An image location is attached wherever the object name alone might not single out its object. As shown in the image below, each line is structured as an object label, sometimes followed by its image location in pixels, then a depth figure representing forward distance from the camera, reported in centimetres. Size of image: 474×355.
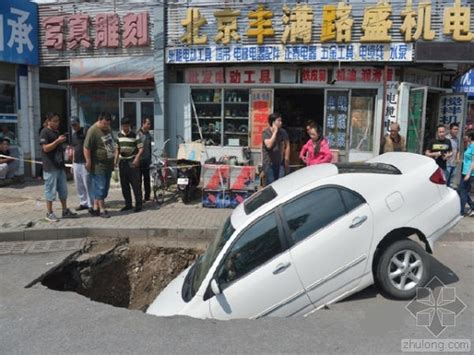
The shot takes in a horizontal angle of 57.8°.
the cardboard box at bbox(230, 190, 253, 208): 852
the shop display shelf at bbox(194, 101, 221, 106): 1123
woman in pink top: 666
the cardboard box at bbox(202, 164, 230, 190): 849
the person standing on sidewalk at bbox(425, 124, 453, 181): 808
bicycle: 923
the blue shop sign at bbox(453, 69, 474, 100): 1212
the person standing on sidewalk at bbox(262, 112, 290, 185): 729
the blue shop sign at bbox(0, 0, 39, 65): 1079
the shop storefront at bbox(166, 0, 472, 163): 959
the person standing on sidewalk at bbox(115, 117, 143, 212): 798
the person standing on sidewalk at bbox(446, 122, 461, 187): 841
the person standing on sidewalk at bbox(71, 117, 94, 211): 796
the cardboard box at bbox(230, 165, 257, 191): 845
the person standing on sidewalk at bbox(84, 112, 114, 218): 753
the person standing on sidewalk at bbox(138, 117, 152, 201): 873
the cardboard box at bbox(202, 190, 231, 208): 864
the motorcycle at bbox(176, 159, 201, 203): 898
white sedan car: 381
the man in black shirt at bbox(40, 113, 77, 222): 715
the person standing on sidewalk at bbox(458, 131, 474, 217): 755
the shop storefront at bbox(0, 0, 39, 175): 1097
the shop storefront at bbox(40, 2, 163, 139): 1098
